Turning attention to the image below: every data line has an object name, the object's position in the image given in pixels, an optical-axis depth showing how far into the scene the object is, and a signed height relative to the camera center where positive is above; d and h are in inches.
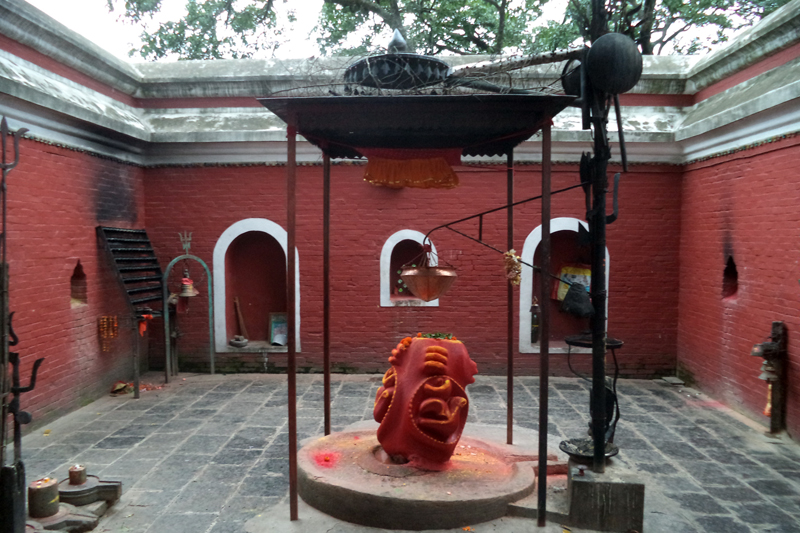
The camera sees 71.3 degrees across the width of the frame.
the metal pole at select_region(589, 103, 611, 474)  156.5 -7.7
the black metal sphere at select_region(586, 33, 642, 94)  149.6 +53.7
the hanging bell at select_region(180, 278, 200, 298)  322.7 -19.3
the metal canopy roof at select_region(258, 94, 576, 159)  154.0 +41.5
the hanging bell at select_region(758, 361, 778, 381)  234.5 -46.7
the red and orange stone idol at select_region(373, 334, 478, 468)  168.4 -43.8
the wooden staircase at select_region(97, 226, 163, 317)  295.0 -6.3
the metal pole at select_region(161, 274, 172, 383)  313.6 -46.8
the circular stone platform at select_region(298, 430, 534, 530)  155.3 -67.4
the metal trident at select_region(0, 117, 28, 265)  133.1 +26.0
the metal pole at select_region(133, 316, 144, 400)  284.8 -56.1
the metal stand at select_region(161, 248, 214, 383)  314.6 -48.6
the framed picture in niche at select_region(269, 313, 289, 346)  352.8 -46.3
